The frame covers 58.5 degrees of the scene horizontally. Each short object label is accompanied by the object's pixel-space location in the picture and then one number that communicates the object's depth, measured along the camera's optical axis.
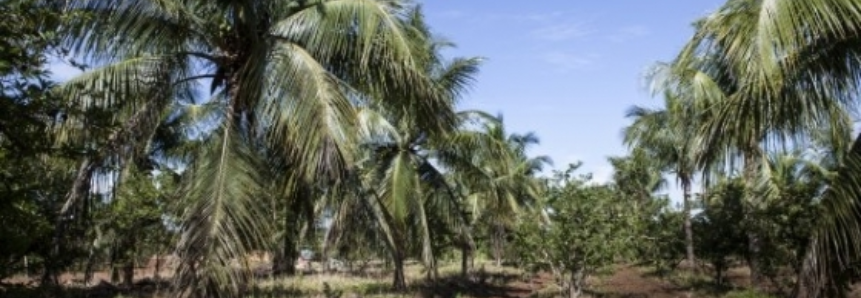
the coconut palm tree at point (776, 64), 6.28
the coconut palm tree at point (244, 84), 8.34
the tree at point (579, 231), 21.52
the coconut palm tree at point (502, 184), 21.06
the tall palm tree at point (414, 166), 17.23
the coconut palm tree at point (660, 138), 26.53
